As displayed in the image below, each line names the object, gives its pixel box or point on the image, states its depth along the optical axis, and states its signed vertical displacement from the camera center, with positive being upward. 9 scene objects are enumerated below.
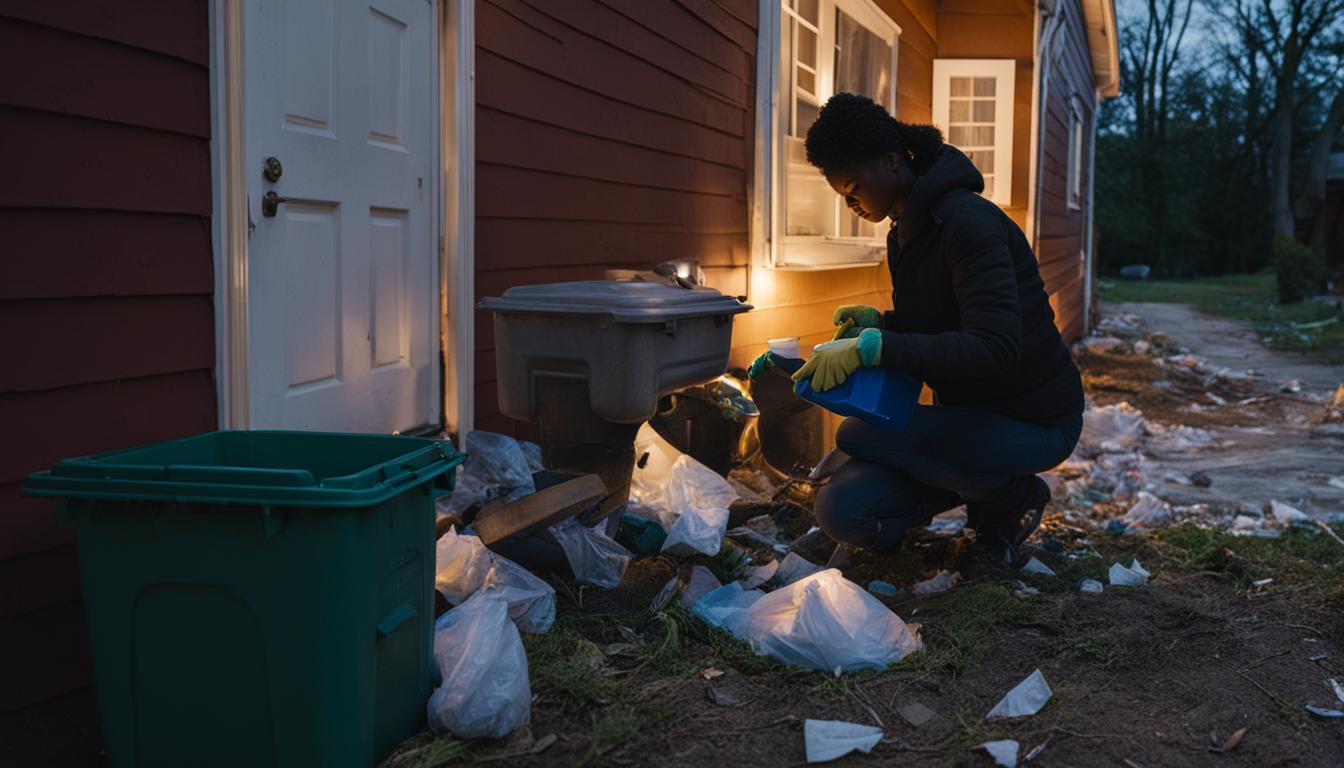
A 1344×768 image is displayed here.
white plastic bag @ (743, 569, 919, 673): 3.36 -1.04
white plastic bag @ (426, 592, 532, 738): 2.72 -0.98
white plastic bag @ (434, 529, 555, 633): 3.43 -0.93
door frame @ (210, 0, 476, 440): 4.41 +0.21
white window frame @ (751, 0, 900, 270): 7.73 +0.64
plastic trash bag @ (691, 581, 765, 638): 3.60 -1.07
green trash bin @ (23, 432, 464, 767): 2.30 -0.68
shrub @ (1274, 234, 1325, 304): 25.08 +0.02
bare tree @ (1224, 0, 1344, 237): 33.34 +5.90
